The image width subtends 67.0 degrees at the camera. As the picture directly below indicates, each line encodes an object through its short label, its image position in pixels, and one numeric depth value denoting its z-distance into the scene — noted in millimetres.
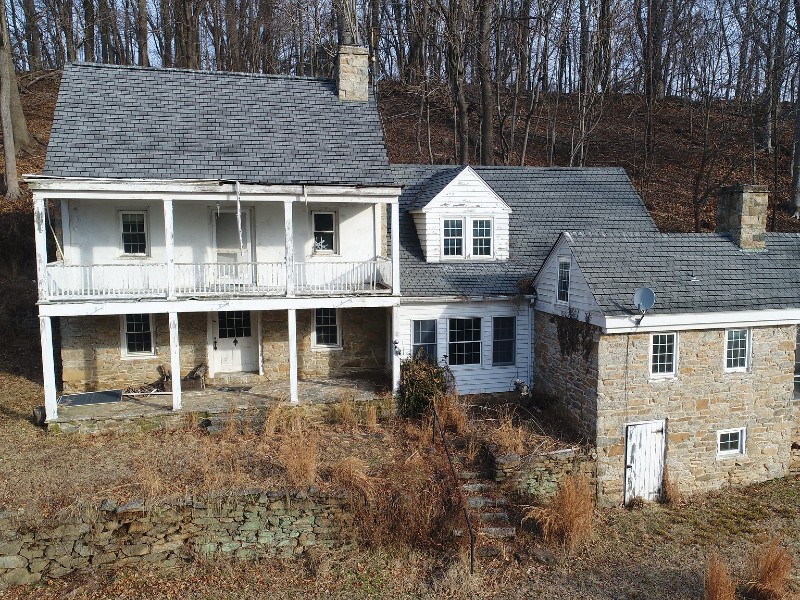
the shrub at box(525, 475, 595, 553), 11250
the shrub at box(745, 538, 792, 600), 9836
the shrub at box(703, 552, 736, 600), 9453
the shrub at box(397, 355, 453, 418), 14961
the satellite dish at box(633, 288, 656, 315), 12352
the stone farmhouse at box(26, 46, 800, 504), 13352
